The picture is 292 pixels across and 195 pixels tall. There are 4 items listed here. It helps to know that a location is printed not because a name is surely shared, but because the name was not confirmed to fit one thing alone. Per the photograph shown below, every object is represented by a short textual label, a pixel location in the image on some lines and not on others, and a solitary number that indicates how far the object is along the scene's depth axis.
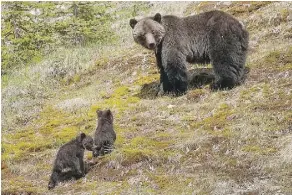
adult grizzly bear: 25.59
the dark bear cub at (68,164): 17.75
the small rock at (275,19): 34.26
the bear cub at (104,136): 19.64
